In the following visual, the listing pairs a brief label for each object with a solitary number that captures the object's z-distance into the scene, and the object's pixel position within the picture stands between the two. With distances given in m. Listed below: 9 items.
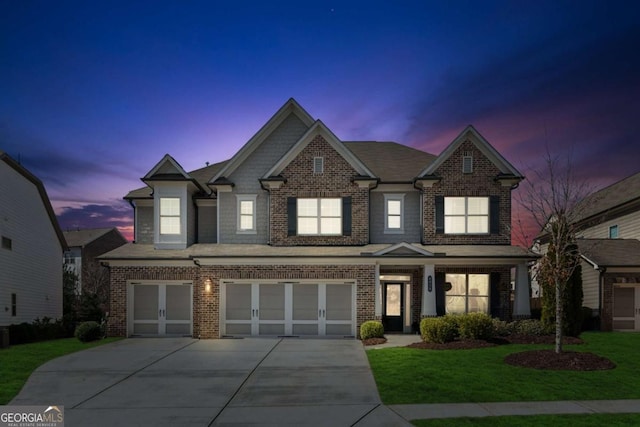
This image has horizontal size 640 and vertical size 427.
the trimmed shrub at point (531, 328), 19.44
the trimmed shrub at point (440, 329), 18.23
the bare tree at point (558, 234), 15.55
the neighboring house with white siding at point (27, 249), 23.95
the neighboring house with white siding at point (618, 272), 24.03
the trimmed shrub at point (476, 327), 18.34
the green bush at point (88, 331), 21.22
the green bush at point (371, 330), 20.34
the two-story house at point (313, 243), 22.14
